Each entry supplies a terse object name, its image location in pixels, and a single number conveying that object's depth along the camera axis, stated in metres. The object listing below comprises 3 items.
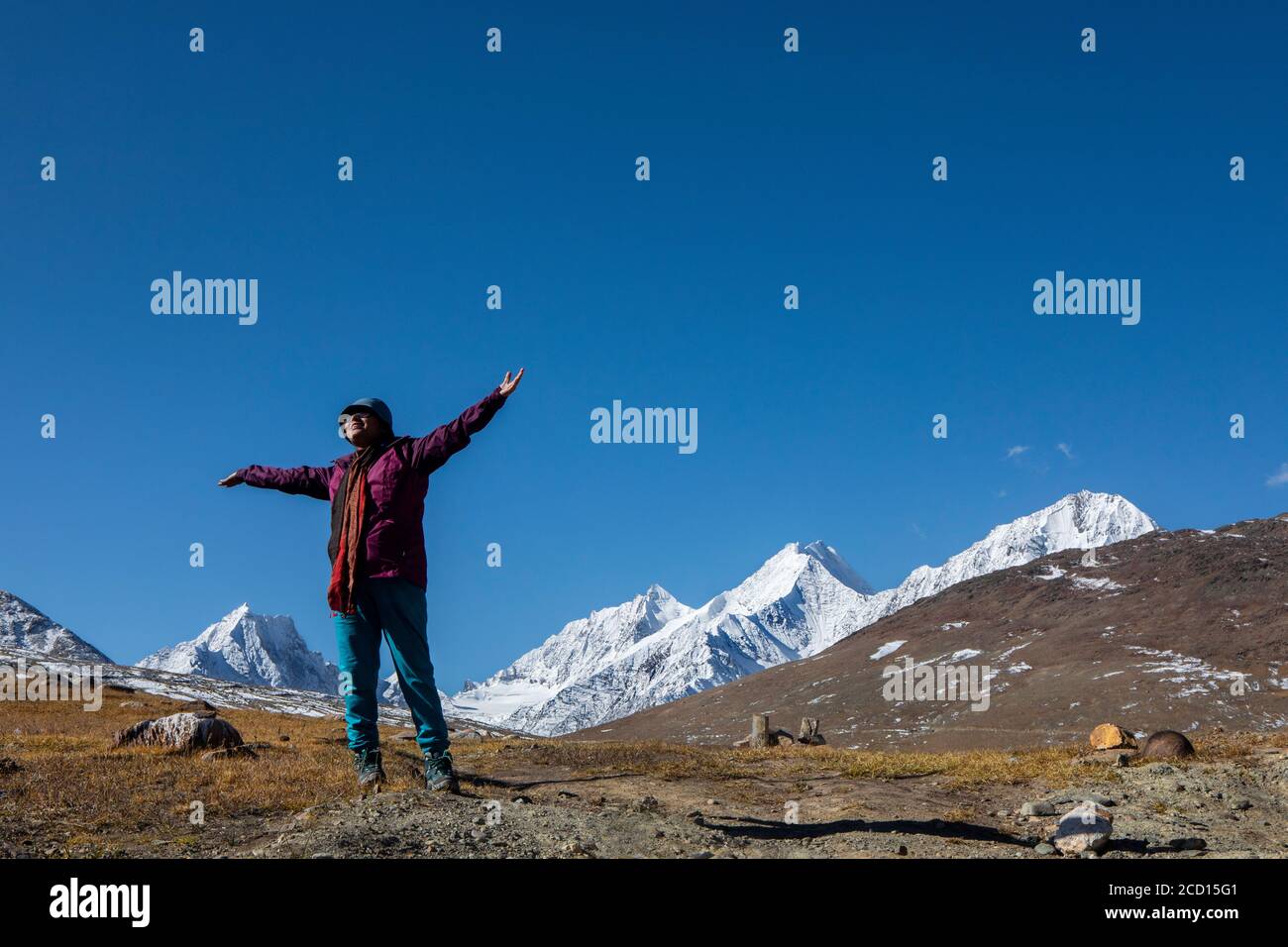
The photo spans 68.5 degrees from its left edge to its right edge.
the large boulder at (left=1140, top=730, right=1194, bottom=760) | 14.50
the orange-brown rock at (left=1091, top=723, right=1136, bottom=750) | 16.41
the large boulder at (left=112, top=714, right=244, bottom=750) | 15.23
